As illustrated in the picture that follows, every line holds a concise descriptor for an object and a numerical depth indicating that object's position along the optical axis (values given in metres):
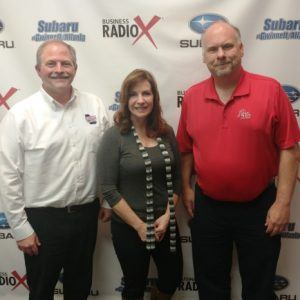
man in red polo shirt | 1.73
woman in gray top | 1.82
